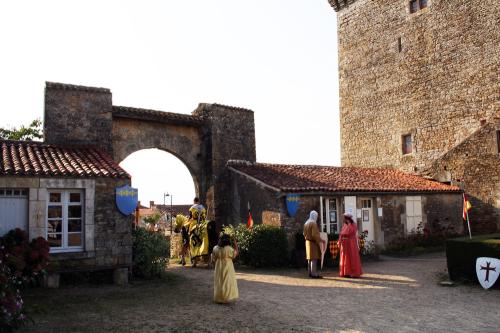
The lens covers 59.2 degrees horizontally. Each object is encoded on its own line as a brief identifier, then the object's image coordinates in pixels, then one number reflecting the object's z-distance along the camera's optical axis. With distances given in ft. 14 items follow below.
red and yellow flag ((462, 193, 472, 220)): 46.49
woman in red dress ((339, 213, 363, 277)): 35.83
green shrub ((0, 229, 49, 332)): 17.70
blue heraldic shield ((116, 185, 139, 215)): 34.58
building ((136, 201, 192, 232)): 154.26
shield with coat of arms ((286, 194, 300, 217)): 43.04
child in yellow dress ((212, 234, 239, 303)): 25.84
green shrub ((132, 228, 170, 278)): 35.86
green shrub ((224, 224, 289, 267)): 41.27
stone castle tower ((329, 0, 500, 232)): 58.23
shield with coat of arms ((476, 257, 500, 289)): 29.09
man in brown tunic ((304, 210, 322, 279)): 35.12
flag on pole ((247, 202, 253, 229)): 46.37
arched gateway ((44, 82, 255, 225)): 40.78
